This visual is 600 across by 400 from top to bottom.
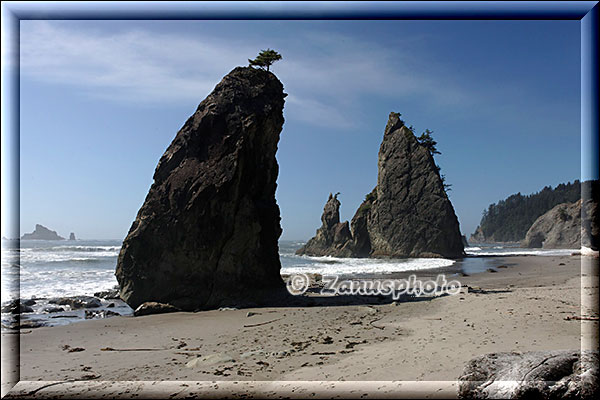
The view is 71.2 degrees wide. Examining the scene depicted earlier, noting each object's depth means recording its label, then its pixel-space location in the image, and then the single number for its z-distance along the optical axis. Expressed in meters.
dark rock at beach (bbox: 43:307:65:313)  11.40
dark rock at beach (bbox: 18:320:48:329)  9.23
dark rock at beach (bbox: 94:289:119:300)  13.70
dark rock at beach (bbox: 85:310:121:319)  10.81
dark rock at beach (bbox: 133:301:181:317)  10.84
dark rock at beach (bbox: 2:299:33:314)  9.76
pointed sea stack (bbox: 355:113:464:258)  46.78
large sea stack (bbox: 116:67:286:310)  11.45
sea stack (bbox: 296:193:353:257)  56.38
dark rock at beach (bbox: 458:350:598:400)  3.51
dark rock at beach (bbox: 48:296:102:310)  12.05
